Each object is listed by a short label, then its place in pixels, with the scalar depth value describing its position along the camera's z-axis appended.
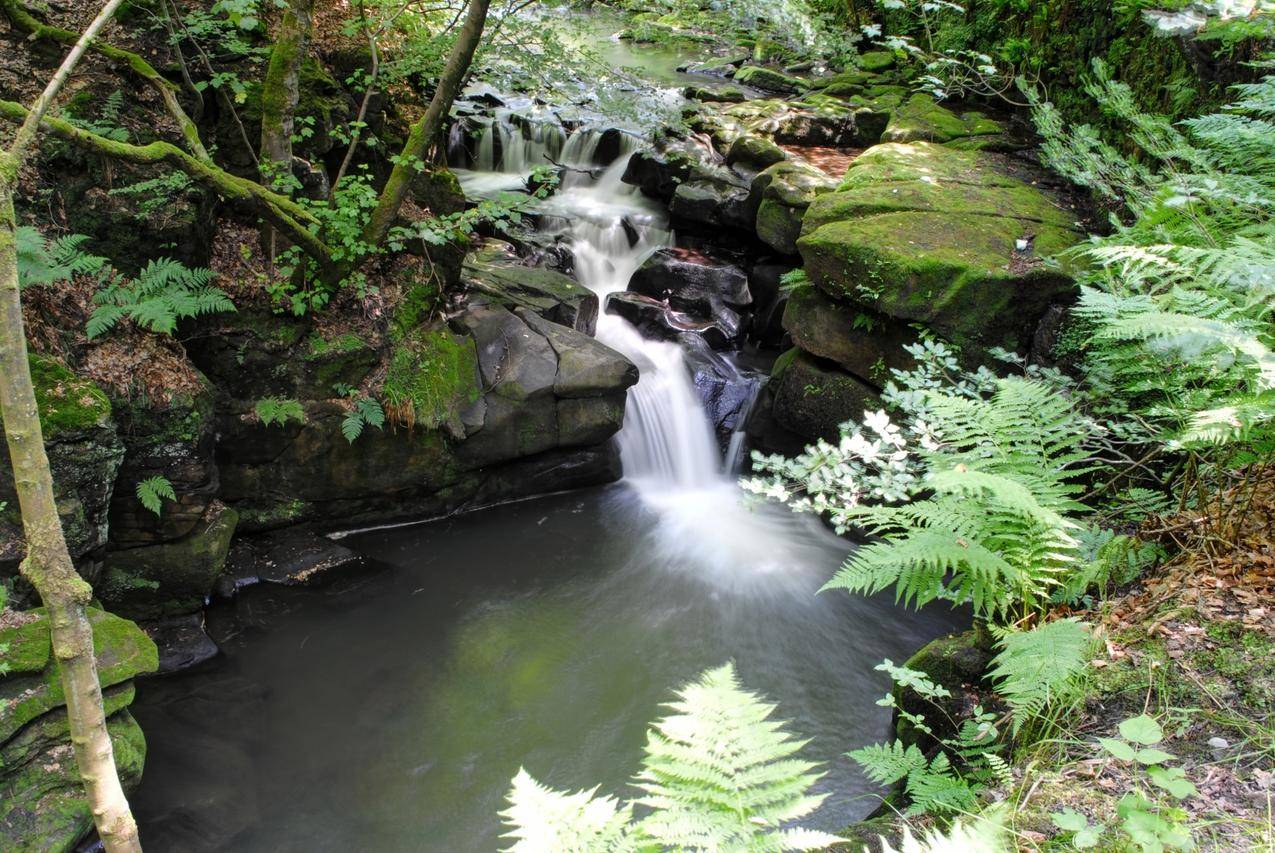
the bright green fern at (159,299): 5.32
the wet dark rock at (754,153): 10.23
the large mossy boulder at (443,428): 6.60
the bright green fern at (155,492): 5.41
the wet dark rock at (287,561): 6.36
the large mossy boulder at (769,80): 13.09
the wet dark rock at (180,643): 5.49
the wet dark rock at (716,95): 12.57
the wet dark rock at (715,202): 9.86
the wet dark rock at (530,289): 7.96
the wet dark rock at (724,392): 8.58
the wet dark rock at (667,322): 9.21
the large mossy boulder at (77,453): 4.81
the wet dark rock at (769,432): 8.03
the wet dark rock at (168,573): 5.57
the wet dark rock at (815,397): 7.21
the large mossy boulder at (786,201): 8.64
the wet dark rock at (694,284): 9.70
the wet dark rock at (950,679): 3.60
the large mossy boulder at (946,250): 6.20
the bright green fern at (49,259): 4.59
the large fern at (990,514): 2.92
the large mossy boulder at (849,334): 6.86
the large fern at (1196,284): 2.62
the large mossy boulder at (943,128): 9.19
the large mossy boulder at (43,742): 3.81
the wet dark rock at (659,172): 10.68
